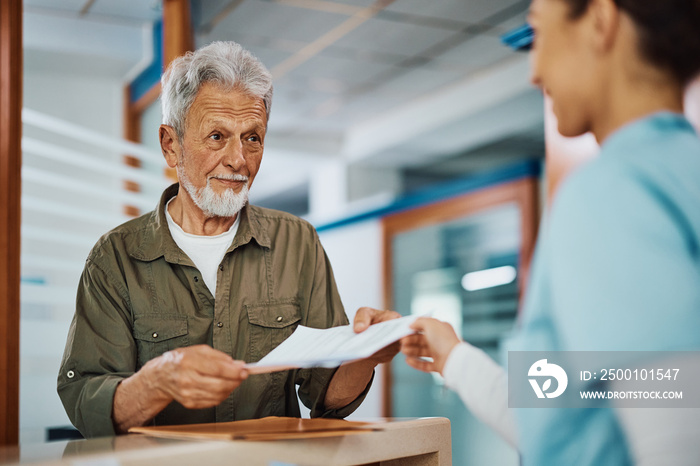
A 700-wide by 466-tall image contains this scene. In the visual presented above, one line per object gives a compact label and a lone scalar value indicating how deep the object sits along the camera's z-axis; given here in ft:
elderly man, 5.02
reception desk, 3.25
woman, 2.73
